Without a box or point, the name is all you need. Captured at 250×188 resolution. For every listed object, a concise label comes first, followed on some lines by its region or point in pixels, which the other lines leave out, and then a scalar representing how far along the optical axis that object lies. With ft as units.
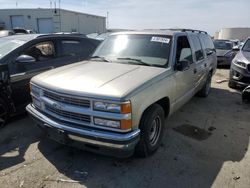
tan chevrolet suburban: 7.24
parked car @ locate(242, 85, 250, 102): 15.59
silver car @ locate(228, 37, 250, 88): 17.82
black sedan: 11.25
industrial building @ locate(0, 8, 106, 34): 80.44
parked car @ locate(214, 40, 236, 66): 31.49
